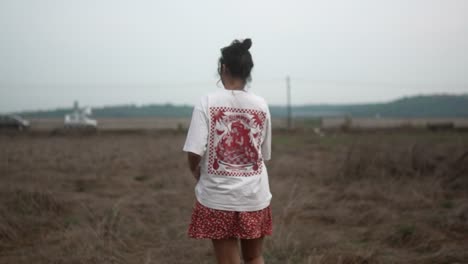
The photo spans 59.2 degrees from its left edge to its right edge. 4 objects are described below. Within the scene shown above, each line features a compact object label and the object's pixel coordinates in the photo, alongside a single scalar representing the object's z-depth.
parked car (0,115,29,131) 27.87
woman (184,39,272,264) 1.96
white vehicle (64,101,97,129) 29.42
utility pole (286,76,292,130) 25.49
